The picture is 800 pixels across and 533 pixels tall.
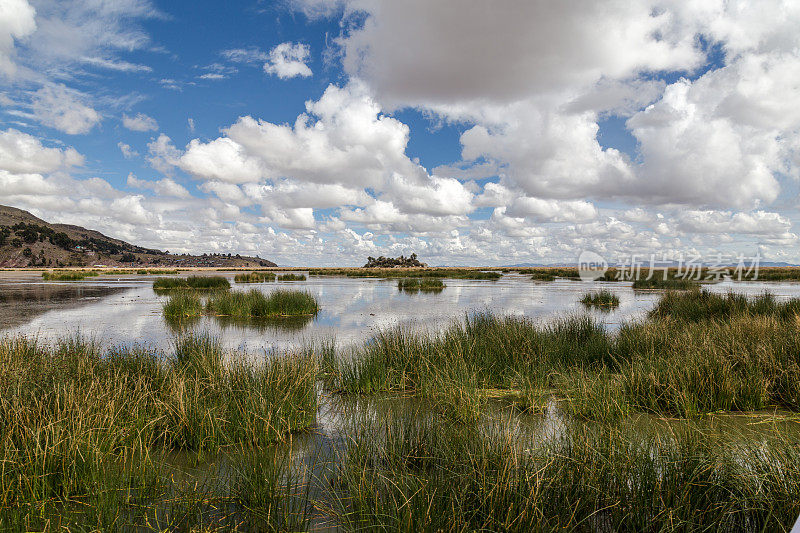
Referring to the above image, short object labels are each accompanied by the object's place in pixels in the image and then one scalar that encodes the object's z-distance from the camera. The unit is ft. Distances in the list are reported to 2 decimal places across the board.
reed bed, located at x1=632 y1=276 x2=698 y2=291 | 102.20
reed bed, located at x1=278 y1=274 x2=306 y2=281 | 163.95
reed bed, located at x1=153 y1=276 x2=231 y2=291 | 99.40
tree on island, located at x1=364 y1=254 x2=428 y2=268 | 380.78
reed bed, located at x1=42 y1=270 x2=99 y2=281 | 162.21
